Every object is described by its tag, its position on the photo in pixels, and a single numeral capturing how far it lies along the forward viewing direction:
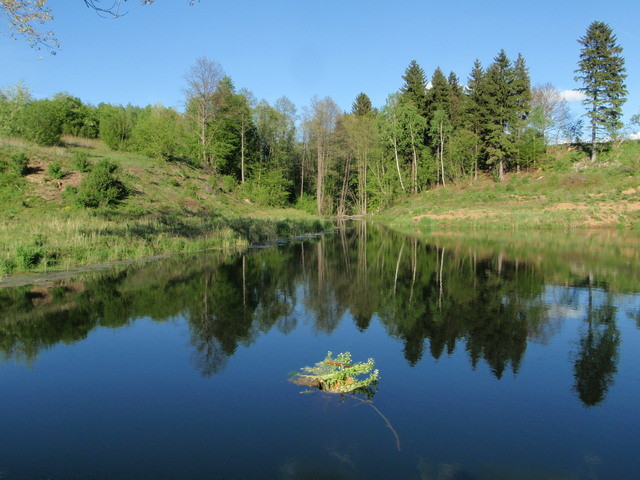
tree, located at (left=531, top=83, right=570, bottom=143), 57.16
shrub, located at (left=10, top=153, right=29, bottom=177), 27.93
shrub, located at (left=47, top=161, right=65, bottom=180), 28.83
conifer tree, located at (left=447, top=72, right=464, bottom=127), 62.71
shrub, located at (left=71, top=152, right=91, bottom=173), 30.86
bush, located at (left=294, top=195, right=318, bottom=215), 64.31
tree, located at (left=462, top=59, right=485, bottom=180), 56.28
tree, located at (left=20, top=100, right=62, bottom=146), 35.84
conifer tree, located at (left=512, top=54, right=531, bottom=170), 54.59
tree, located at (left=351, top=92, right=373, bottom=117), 76.44
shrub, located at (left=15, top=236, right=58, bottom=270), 15.31
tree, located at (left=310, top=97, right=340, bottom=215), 58.38
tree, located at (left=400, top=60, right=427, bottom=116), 61.97
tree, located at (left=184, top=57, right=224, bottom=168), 48.34
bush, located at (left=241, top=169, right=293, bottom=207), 51.22
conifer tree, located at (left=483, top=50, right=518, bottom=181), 54.25
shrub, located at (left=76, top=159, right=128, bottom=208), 27.27
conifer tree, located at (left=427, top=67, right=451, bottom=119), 62.21
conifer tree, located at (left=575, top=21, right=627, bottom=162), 51.94
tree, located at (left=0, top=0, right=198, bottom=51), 9.42
